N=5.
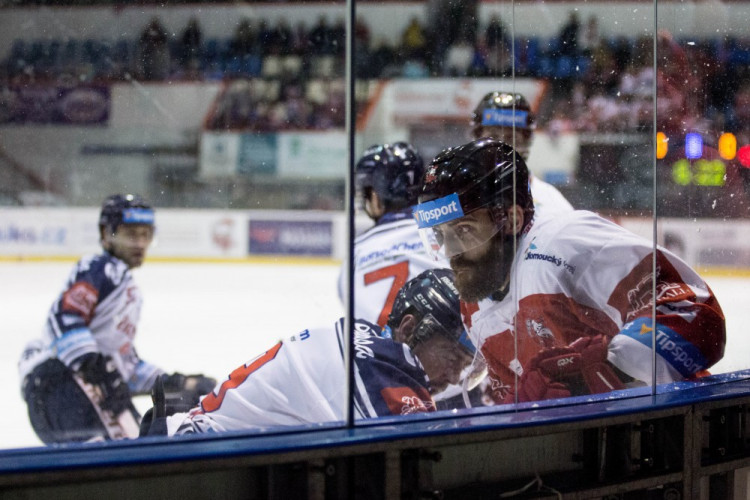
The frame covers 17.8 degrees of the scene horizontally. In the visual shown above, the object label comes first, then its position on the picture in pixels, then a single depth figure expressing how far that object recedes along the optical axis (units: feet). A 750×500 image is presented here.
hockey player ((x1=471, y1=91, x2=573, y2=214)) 27.06
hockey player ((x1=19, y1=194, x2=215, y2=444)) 29.58
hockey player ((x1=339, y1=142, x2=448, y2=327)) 28.84
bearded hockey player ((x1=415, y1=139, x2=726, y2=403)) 26.24
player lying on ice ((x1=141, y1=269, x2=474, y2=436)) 23.05
